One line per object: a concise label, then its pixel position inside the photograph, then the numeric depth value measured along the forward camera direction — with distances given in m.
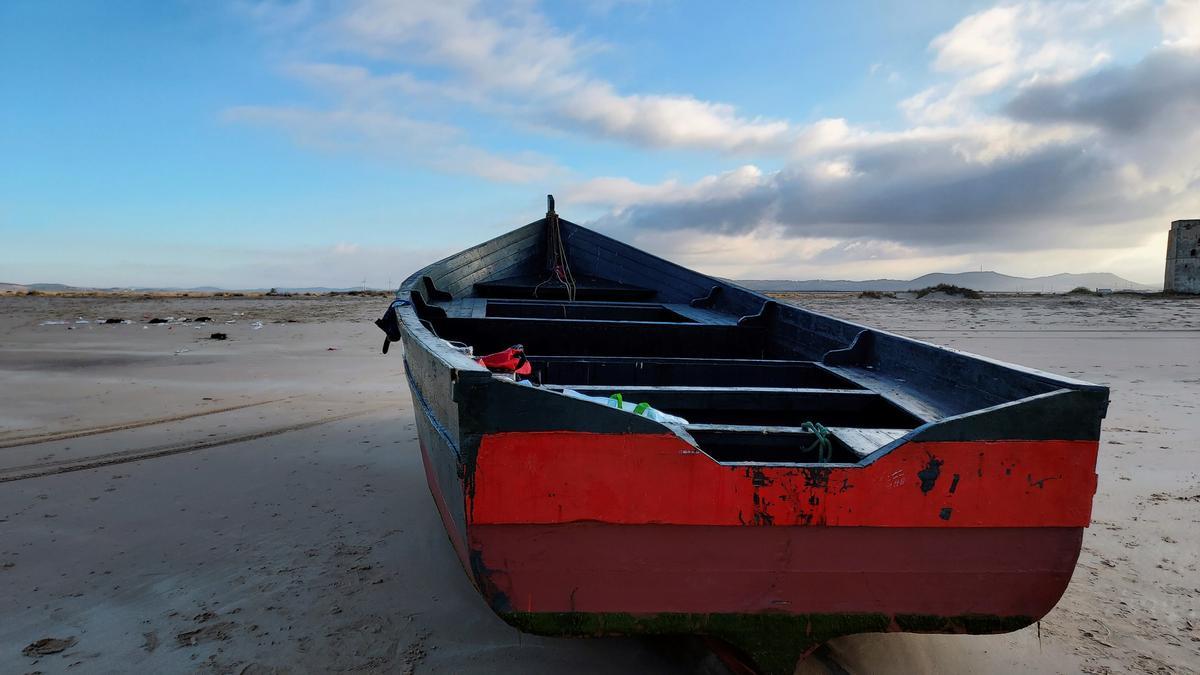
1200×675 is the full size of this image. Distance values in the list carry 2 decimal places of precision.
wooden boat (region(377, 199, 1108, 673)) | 1.84
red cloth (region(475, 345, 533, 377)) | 2.56
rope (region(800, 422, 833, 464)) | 2.21
